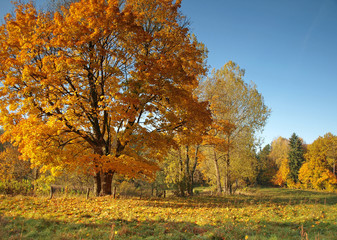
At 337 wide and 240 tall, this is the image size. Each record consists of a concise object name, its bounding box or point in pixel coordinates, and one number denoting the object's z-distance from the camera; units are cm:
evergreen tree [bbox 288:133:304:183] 5126
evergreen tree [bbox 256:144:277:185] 5976
